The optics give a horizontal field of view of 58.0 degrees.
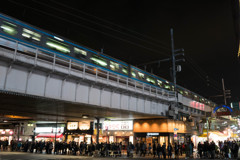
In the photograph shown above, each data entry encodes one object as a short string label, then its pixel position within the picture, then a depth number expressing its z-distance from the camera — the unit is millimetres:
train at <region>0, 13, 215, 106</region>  16484
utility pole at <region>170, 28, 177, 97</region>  25000
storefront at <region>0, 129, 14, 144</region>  51812
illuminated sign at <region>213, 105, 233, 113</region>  33038
